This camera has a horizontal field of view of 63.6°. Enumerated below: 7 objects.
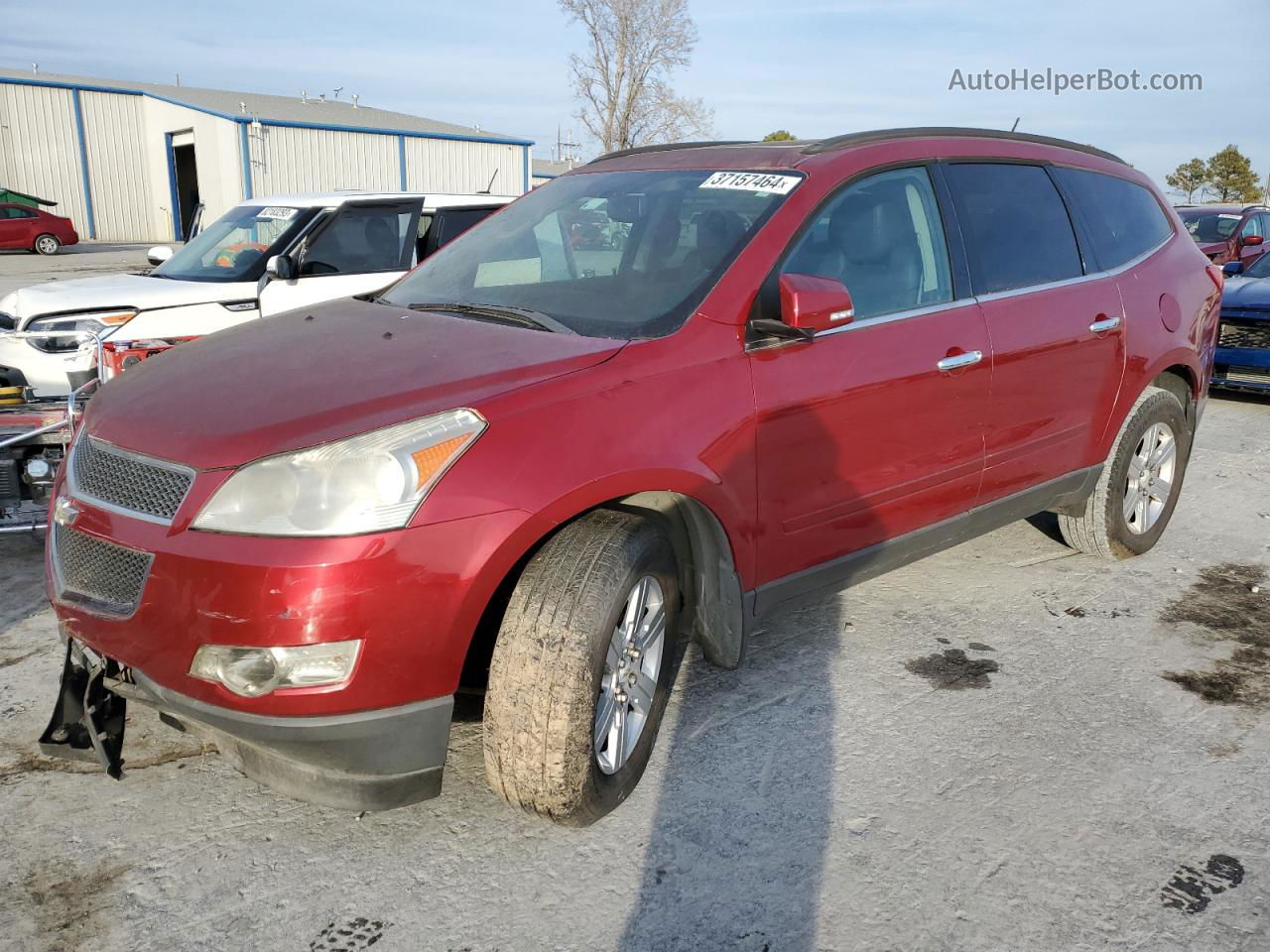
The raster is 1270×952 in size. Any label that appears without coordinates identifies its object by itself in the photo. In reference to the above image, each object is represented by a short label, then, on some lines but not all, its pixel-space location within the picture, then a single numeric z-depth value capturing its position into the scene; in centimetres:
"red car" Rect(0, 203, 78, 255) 2830
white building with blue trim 3247
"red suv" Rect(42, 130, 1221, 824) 228
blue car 889
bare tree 4409
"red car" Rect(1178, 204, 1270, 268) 1284
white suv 617
